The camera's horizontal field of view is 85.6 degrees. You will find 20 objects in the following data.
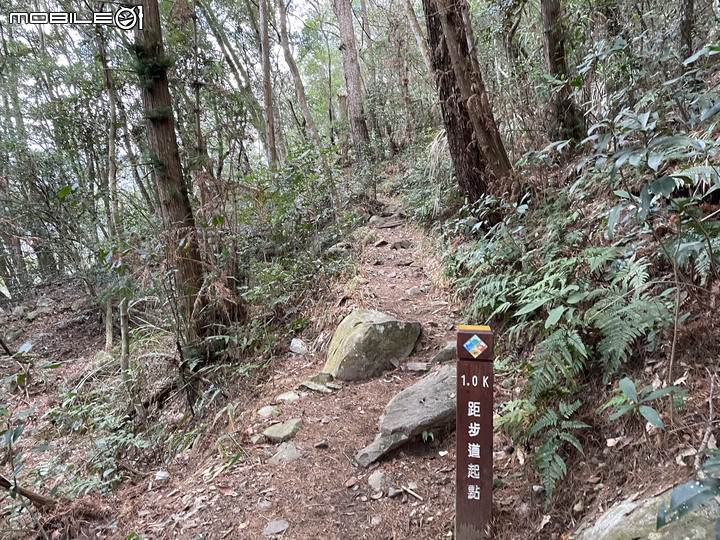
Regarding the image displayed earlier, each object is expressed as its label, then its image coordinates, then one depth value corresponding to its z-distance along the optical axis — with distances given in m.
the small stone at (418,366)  4.03
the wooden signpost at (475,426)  2.03
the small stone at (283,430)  3.45
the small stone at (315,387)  4.03
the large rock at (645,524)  1.44
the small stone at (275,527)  2.57
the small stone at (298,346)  5.03
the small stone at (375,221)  8.30
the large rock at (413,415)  2.98
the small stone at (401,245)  7.04
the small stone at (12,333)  10.49
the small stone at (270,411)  3.78
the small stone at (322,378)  4.20
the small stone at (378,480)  2.74
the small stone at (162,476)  3.74
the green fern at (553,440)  2.03
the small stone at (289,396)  4.02
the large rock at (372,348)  4.16
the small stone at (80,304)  11.41
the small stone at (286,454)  3.20
